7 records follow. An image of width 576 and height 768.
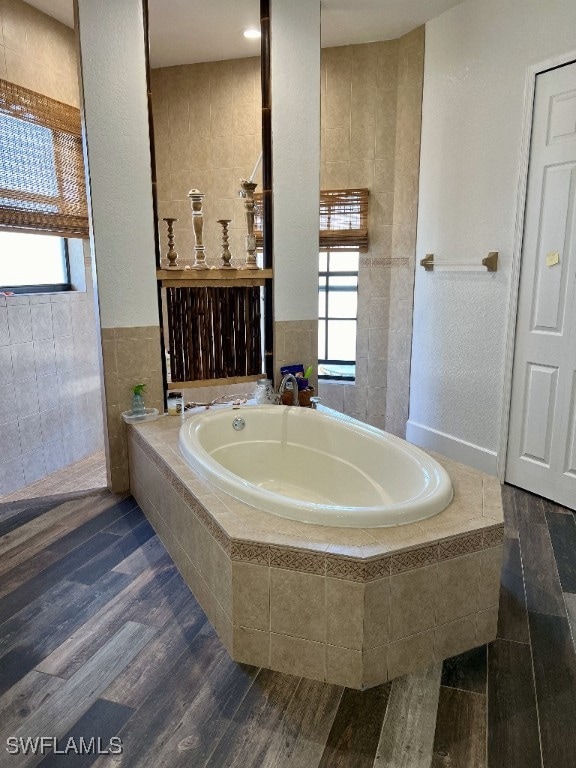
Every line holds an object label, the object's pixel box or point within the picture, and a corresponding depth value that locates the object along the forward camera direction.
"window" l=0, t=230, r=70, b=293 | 3.61
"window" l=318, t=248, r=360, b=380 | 4.30
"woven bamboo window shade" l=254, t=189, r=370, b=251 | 3.94
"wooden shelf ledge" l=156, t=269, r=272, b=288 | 3.10
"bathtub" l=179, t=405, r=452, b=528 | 1.87
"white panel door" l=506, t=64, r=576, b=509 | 2.82
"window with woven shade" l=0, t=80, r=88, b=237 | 3.29
